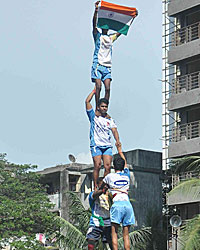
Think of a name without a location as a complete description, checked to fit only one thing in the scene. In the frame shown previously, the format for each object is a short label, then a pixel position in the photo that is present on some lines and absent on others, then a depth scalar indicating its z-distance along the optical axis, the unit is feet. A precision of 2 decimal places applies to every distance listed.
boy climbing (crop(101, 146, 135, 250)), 69.67
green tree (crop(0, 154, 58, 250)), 172.14
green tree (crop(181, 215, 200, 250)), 102.37
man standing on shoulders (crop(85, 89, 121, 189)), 74.64
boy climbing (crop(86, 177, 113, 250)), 71.87
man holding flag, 77.15
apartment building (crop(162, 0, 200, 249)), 168.35
